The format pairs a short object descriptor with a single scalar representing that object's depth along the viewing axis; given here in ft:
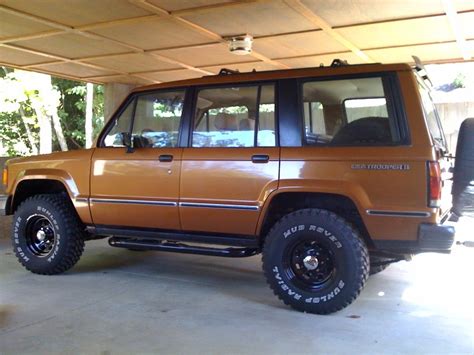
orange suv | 13.08
